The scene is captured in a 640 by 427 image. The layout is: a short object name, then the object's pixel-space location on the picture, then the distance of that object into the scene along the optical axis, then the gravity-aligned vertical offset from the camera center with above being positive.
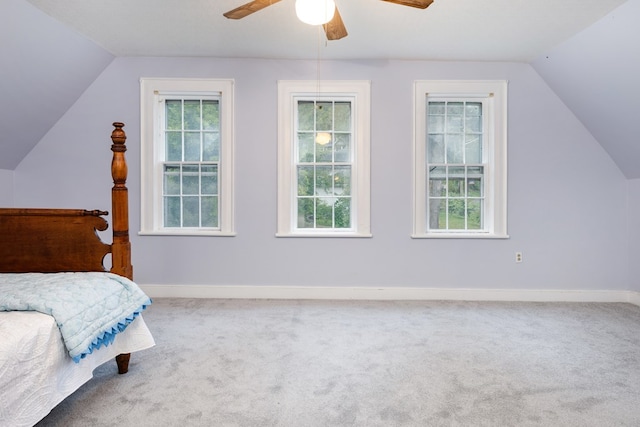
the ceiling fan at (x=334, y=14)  1.92 +1.16
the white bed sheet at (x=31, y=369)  1.28 -0.61
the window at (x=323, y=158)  3.57 +0.56
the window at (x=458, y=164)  3.58 +0.50
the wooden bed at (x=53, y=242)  2.00 -0.16
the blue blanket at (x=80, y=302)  1.50 -0.41
